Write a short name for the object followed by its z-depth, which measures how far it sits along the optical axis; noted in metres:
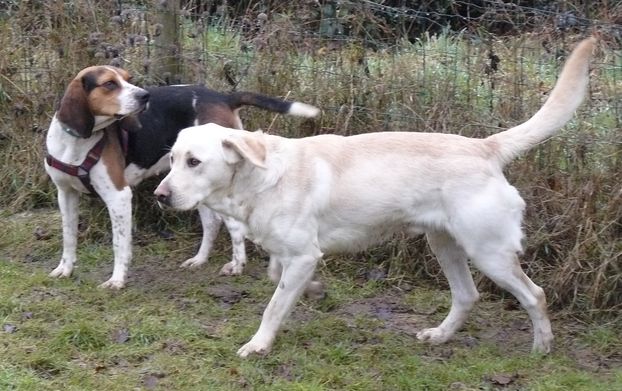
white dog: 4.52
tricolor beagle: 5.74
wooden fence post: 7.13
